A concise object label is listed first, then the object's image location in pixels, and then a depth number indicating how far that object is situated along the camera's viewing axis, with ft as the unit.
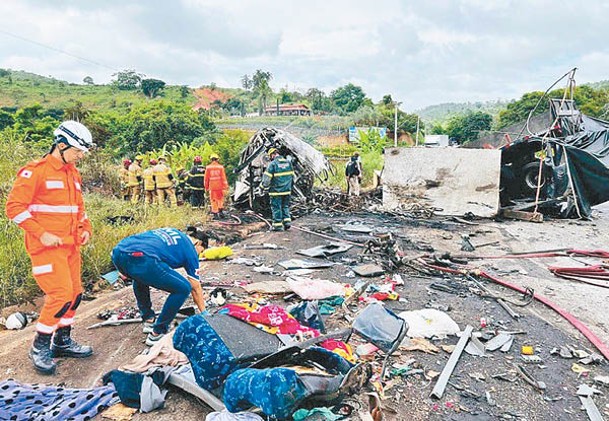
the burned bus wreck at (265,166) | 34.65
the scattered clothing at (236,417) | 7.28
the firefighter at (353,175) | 41.81
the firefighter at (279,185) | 26.96
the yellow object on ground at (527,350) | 11.70
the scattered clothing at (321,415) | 7.90
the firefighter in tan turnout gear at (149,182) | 34.55
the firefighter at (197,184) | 33.63
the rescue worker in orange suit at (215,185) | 31.04
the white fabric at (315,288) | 15.12
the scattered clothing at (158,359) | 9.66
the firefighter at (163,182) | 33.99
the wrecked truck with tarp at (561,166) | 32.30
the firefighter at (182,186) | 36.95
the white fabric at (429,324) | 12.60
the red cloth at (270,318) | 10.41
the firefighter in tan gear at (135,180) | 37.29
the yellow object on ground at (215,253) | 21.02
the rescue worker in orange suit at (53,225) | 10.14
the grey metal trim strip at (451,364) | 9.56
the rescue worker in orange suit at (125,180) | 38.29
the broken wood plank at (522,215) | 31.24
